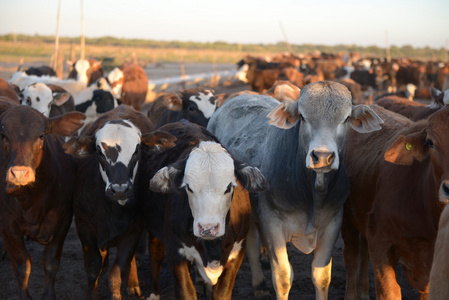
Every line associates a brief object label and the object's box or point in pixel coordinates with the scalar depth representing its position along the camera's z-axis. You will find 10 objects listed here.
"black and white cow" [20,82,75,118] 8.49
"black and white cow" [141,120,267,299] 4.18
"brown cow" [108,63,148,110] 15.38
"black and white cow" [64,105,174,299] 4.93
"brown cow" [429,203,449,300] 2.69
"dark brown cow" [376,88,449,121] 7.48
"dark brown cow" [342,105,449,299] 3.92
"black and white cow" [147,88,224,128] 8.16
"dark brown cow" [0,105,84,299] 4.98
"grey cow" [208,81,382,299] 4.38
